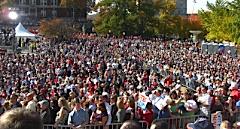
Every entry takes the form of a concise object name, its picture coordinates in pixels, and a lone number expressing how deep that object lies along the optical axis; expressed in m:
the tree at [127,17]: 82.56
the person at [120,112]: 11.45
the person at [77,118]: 11.11
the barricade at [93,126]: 11.26
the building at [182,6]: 134.88
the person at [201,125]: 7.28
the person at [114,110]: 11.62
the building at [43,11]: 110.50
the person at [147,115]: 11.80
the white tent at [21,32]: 54.60
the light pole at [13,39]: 52.61
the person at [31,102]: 11.24
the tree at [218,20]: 67.50
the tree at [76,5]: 108.56
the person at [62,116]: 11.32
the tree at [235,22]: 61.25
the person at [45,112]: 11.35
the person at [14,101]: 11.80
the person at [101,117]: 11.28
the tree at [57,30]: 71.12
